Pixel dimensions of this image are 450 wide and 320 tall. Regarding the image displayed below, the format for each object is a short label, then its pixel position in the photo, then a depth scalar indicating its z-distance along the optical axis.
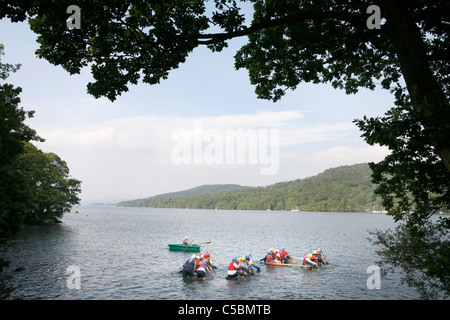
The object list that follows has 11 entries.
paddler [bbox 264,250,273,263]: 31.00
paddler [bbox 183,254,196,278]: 24.20
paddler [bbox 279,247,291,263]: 31.28
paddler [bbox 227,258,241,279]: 23.95
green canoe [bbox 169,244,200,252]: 39.75
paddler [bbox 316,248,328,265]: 31.43
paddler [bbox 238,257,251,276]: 25.05
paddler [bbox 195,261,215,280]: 23.83
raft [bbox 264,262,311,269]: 29.68
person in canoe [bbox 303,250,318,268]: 29.41
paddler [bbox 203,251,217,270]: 26.56
